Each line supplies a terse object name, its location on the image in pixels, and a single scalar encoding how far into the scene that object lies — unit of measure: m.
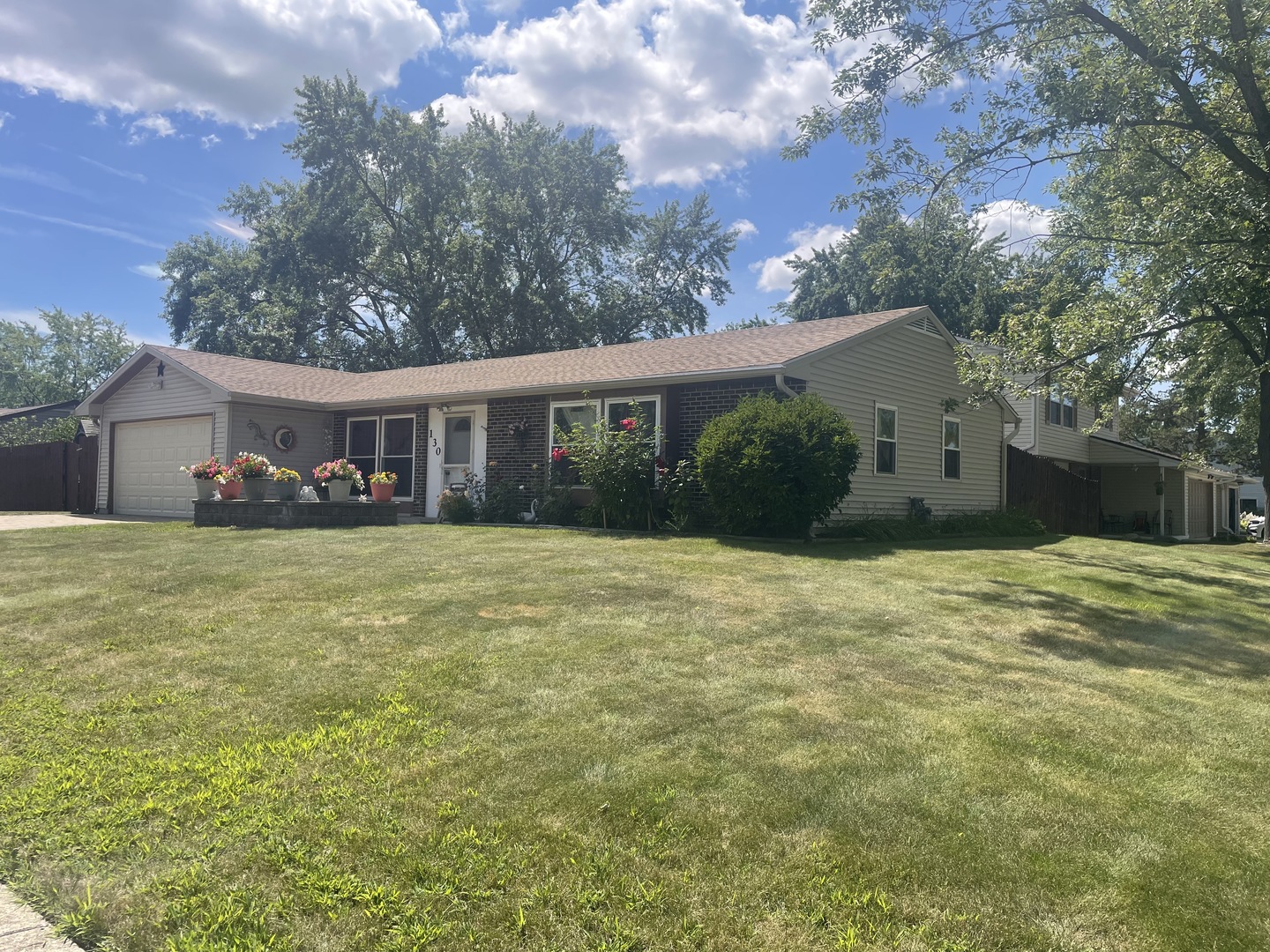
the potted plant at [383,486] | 15.16
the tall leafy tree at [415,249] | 34.66
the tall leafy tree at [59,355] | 50.94
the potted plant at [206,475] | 14.17
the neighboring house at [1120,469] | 23.44
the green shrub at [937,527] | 13.08
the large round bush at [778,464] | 10.93
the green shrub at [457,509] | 14.91
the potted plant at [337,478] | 14.52
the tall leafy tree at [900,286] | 30.58
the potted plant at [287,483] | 13.70
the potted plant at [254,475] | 13.53
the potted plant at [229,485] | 13.74
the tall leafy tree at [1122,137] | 11.06
